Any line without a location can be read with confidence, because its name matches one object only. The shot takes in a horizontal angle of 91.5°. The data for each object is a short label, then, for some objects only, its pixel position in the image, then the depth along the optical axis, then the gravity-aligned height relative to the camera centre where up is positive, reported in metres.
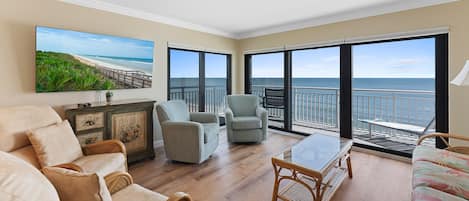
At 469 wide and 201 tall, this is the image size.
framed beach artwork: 2.63 +0.50
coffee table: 1.94 -0.58
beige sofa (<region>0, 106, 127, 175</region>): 1.95 -0.42
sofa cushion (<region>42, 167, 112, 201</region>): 1.04 -0.40
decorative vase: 3.07 +0.03
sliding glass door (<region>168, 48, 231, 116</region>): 4.28 +0.42
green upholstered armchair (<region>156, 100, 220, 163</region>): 3.03 -0.53
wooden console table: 2.62 -0.31
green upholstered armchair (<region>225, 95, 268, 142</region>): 4.04 -0.48
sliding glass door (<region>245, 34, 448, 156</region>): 3.23 +0.21
